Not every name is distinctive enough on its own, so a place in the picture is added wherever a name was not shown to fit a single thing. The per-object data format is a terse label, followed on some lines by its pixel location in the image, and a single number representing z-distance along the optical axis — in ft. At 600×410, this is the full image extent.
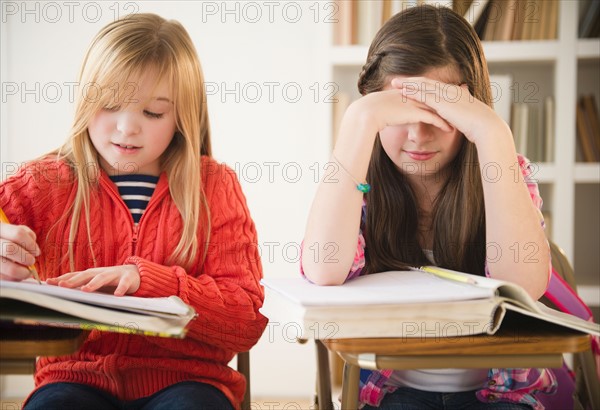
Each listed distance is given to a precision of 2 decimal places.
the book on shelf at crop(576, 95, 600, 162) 7.18
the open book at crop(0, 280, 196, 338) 2.36
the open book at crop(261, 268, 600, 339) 2.44
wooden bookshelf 6.81
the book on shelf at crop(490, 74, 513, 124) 6.79
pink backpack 4.09
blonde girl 3.62
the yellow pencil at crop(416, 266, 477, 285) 2.75
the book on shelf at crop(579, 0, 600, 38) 7.09
